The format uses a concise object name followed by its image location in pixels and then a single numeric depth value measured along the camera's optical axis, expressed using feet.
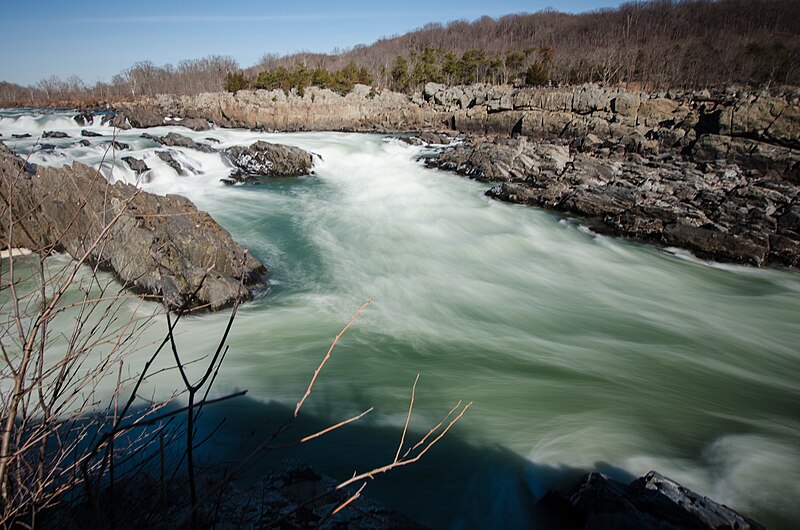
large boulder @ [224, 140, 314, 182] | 58.23
